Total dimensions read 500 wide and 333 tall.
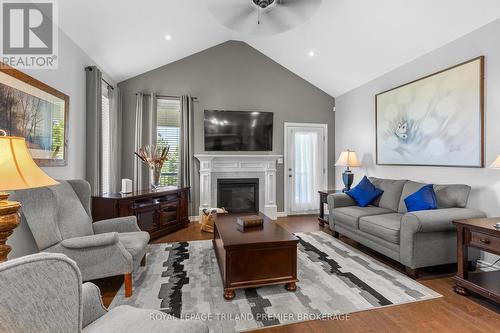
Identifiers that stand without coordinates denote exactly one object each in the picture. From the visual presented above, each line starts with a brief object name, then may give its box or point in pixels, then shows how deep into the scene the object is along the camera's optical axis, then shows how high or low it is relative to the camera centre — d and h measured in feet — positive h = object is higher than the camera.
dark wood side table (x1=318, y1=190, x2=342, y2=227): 15.89 -2.71
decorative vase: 14.78 -0.70
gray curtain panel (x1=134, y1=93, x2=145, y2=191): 16.02 +2.09
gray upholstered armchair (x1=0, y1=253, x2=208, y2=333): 2.48 -1.42
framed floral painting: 9.84 +2.17
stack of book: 9.35 -2.15
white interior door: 18.80 -0.02
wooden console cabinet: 11.50 -2.18
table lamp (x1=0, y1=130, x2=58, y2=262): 4.34 -0.21
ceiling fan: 7.80 +5.05
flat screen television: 17.28 +2.48
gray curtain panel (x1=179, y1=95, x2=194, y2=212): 16.66 +1.56
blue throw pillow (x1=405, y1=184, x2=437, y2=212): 9.77 -1.34
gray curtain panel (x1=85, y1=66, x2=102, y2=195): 11.49 +1.75
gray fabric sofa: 8.68 -2.31
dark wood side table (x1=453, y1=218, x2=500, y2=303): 7.02 -2.57
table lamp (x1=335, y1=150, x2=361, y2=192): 15.90 +0.18
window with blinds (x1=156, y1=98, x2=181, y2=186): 17.02 +2.19
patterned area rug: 6.73 -3.97
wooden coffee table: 7.50 -2.97
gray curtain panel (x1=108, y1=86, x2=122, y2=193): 14.40 +1.75
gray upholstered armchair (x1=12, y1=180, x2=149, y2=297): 6.80 -2.10
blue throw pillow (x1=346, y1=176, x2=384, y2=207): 13.10 -1.45
